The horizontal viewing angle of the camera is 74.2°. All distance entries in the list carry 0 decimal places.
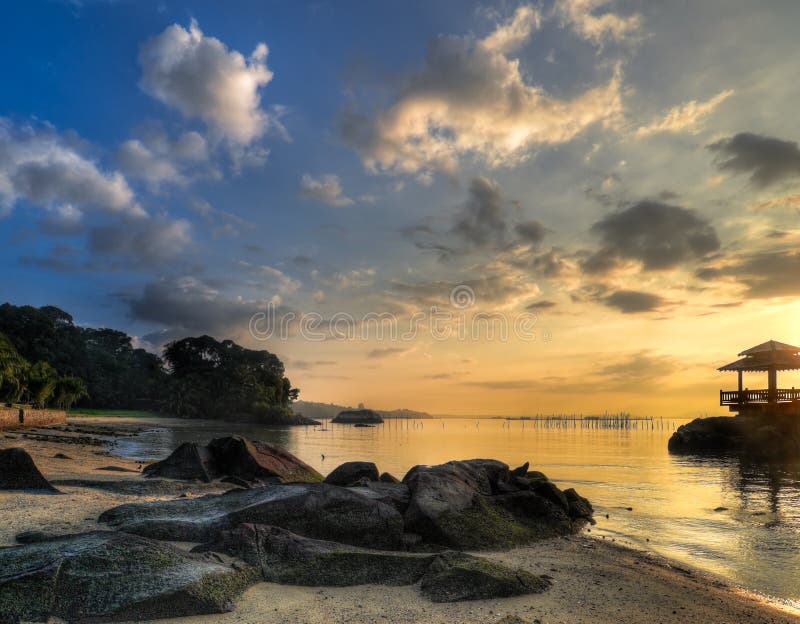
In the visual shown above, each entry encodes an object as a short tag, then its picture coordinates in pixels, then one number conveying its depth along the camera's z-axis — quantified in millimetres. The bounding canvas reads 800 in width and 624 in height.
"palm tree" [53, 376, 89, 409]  69688
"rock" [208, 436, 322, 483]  19500
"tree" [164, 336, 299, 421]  122000
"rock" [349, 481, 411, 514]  11724
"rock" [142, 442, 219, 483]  18938
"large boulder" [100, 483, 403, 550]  9750
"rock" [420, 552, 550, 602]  7617
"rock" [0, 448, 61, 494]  13203
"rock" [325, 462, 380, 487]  17109
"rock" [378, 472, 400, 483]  17684
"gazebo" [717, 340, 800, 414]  49719
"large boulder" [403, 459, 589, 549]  11281
